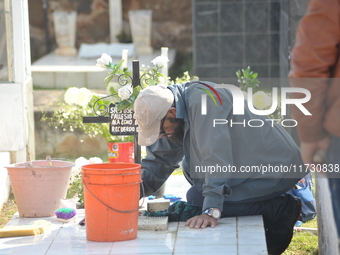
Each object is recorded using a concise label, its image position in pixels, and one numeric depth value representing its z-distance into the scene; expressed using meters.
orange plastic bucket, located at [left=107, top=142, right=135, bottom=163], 10.91
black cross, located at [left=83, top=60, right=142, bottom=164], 9.63
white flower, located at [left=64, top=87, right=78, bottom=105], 10.68
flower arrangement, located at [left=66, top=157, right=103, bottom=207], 9.55
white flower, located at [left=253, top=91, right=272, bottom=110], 11.21
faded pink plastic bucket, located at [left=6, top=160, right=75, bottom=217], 8.61
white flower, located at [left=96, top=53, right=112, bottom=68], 9.71
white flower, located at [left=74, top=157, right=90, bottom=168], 10.00
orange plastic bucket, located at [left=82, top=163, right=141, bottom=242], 6.96
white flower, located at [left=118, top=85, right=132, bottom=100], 9.42
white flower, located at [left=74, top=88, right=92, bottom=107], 10.68
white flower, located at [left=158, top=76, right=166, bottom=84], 10.01
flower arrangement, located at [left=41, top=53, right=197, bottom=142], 9.59
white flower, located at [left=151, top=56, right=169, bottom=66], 9.89
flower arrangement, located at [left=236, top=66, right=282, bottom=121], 11.22
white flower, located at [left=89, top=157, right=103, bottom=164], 9.82
